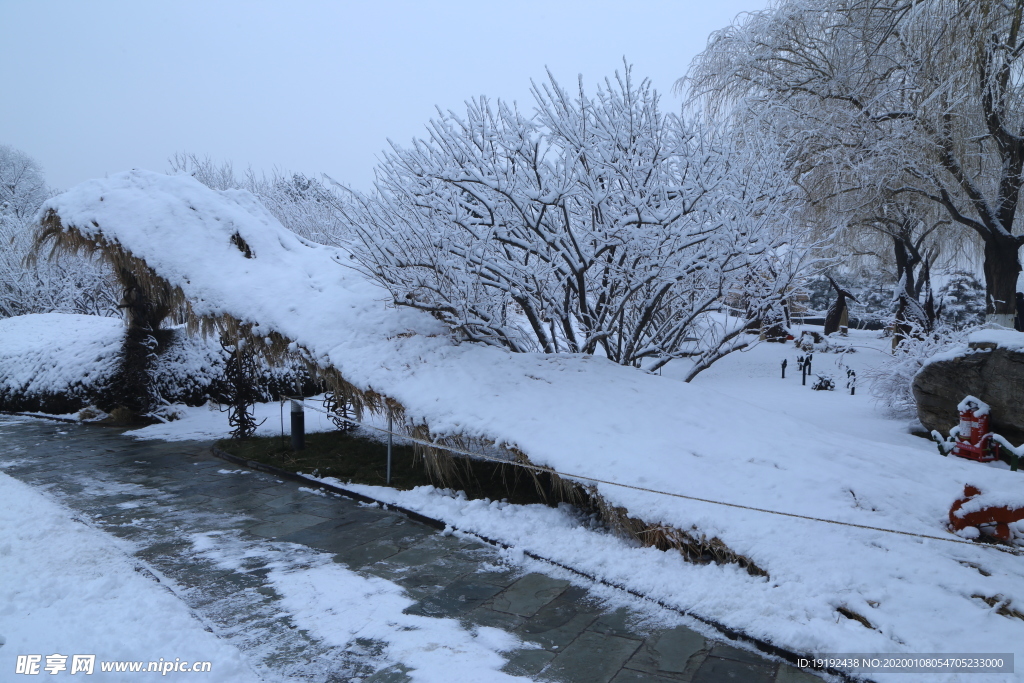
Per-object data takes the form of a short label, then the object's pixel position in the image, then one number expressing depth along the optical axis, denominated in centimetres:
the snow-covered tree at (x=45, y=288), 1942
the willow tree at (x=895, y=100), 745
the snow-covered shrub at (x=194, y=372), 1138
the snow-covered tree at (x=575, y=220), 629
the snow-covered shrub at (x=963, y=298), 2356
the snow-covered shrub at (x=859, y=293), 3011
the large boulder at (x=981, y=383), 697
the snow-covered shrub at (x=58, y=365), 1118
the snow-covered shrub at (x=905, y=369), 894
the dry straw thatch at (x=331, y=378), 466
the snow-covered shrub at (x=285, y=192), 1964
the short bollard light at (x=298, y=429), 851
